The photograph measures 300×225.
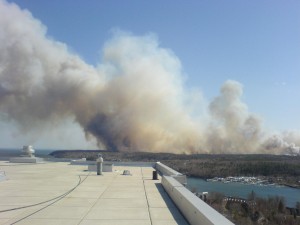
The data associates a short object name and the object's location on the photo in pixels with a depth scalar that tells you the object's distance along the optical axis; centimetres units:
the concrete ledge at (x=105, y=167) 1991
